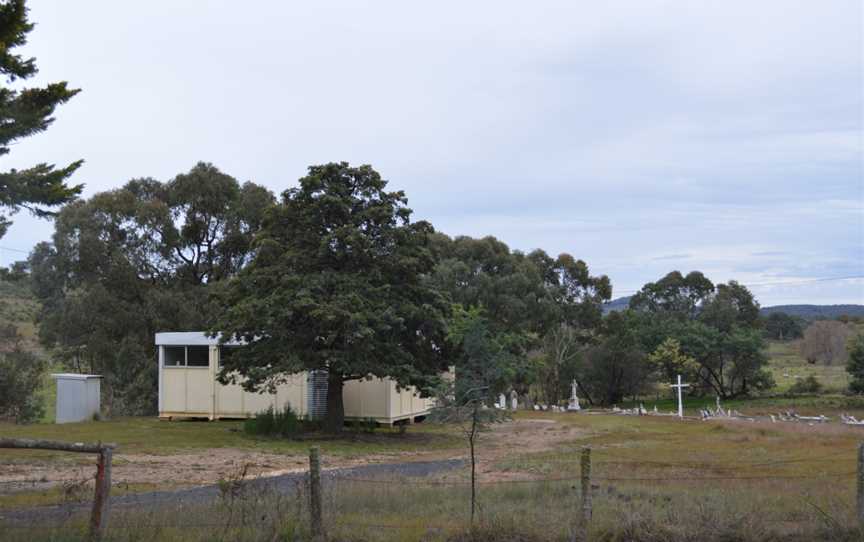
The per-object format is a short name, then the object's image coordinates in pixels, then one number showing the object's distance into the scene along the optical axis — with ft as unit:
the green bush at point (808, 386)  189.37
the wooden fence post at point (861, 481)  30.26
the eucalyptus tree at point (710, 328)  184.03
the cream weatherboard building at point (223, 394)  100.73
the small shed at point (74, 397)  99.19
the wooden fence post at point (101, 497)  26.45
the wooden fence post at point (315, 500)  27.91
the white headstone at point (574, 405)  147.23
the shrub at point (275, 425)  85.81
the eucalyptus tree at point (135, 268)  129.59
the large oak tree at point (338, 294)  79.10
